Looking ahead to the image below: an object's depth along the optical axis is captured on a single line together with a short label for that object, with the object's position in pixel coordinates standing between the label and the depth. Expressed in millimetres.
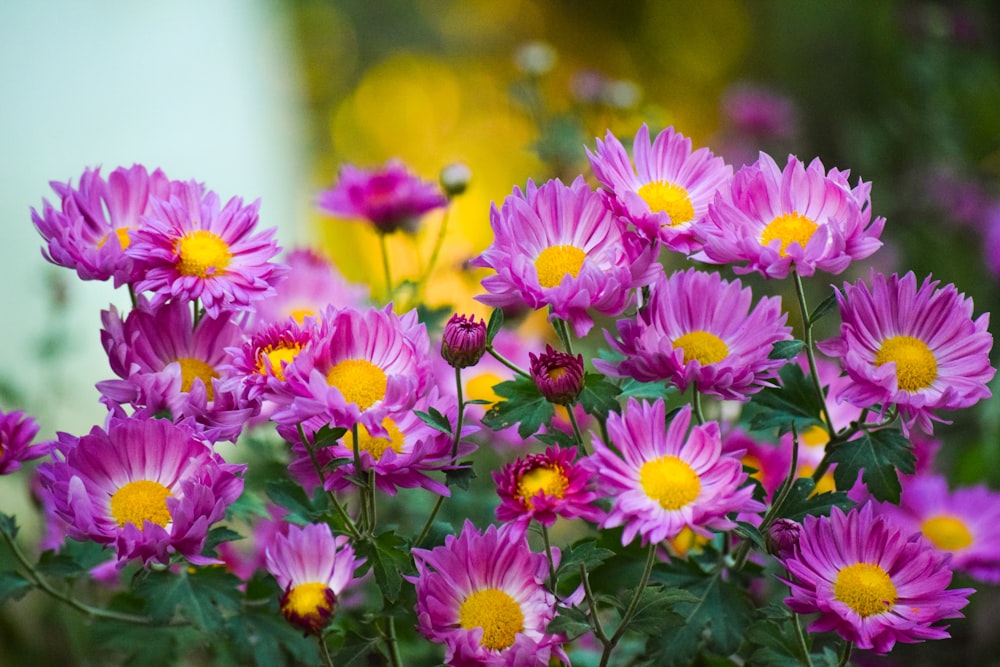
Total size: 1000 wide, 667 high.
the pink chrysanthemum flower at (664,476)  1528
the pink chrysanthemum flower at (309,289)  1790
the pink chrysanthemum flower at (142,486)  1551
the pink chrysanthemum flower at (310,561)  1555
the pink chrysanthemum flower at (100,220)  1585
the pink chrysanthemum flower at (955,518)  1716
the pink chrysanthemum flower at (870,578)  1556
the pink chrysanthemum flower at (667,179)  1575
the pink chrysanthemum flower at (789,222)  1557
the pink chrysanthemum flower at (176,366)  1583
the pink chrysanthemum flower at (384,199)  1779
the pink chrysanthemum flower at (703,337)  1556
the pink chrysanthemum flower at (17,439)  1610
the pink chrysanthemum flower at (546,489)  1538
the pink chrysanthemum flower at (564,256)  1556
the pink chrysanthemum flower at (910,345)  1569
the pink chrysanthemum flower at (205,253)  1582
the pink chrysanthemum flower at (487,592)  1560
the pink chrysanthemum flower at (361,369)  1546
